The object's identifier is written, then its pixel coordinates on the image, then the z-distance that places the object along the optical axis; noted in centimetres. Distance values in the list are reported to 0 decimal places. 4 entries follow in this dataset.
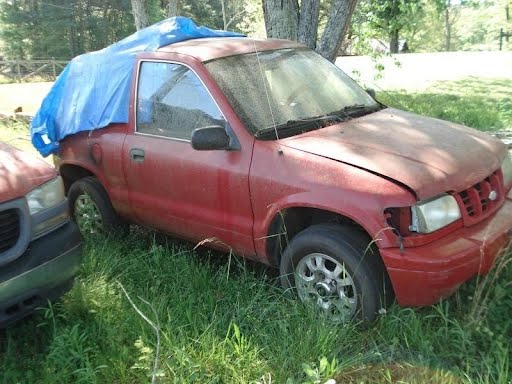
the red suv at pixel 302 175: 304
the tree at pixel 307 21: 681
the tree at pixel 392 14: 753
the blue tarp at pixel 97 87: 454
